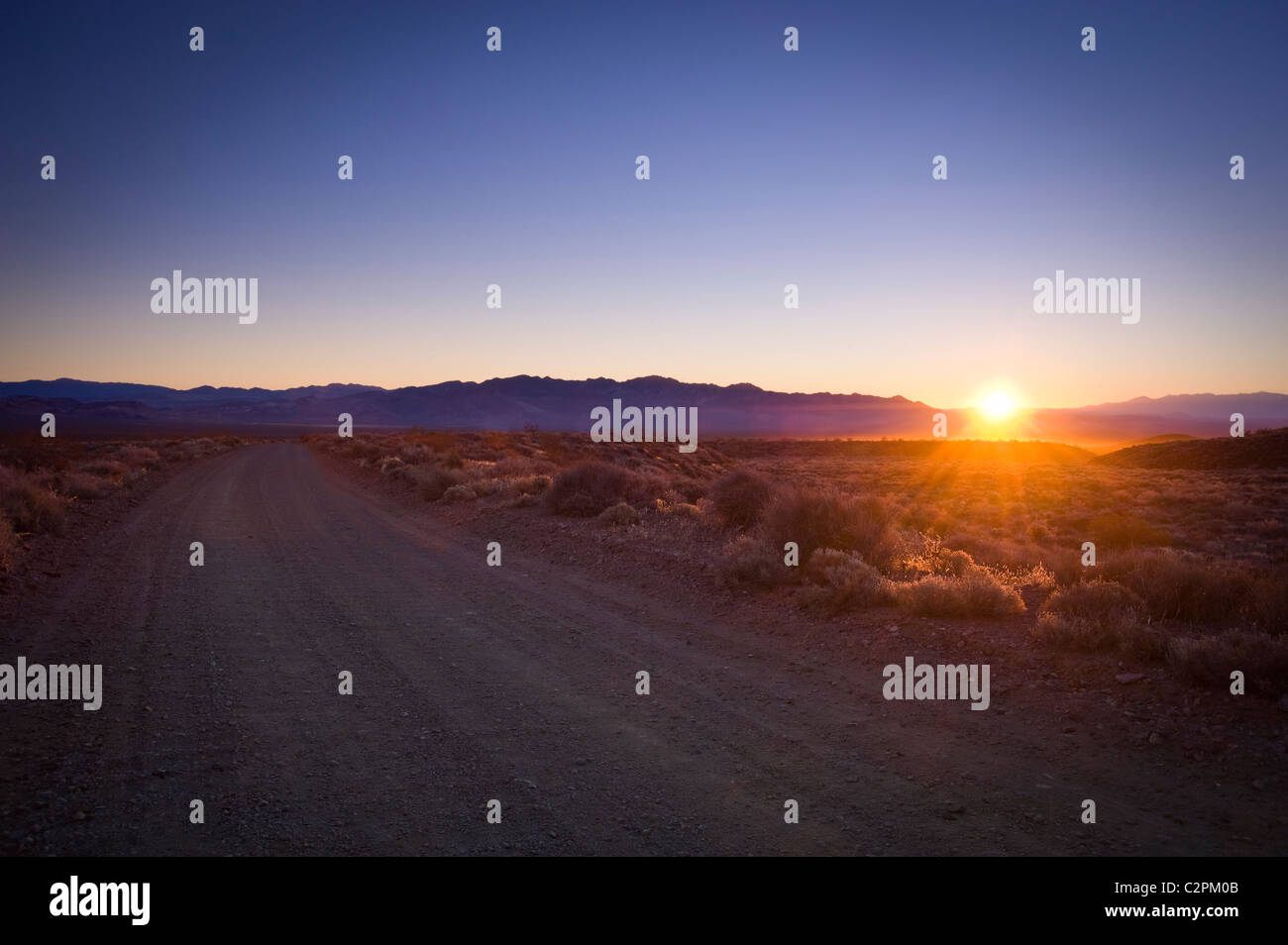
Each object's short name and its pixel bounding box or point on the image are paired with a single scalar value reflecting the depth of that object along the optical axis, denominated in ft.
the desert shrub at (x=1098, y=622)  20.54
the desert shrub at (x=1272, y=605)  20.59
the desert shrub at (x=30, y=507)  42.73
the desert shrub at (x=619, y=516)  46.26
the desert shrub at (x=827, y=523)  34.01
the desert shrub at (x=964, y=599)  25.39
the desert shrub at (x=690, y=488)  72.90
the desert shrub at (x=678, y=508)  49.85
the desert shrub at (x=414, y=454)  96.08
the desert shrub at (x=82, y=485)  61.16
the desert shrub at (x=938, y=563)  31.63
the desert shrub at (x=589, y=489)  50.96
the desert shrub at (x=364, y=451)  112.68
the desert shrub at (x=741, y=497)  44.16
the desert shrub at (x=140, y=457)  100.22
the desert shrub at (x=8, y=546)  33.22
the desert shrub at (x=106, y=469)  79.12
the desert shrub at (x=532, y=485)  59.11
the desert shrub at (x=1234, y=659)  17.85
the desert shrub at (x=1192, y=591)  23.08
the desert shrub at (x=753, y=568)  30.99
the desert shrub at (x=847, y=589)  27.27
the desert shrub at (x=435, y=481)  64.23
